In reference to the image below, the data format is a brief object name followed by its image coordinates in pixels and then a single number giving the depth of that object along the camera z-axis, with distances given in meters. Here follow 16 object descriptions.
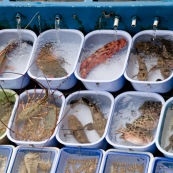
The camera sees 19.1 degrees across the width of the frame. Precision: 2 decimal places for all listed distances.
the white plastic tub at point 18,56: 4.30
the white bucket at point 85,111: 4.02
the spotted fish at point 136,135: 3.86
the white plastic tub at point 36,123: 4.01
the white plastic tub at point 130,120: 3.84
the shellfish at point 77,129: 3.98
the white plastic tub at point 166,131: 3.76
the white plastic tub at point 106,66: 4.10
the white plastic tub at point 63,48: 4.26
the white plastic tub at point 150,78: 3.98
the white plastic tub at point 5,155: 3.97
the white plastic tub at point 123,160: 3.80
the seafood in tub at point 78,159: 3.88
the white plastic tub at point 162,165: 3.74
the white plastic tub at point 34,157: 3.93
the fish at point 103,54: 4.29
